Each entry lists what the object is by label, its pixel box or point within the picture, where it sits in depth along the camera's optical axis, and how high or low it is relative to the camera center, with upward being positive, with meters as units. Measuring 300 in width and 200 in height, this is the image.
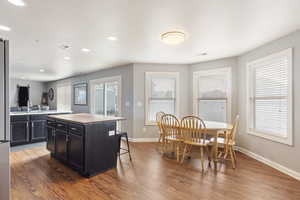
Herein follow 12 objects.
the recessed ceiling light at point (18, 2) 1.94 +1.12
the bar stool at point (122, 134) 3.33 -0.68
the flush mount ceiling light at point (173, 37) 2.72 +1.01
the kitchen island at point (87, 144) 2.72 -0.75
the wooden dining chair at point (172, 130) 3.52 -0.66
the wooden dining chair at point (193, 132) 3.18 -0.62
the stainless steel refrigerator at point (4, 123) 1.41 -0.21
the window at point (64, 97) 8.13 +0.12
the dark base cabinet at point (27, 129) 4.54 -0.82
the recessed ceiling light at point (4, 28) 2.64 +1.12
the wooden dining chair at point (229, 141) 3.19 -0.79
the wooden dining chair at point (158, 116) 4.45 -0.43
